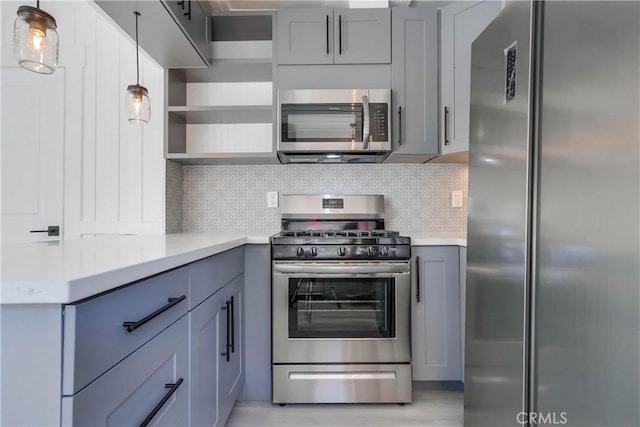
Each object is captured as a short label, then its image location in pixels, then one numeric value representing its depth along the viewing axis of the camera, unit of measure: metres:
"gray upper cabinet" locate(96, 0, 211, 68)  1.47
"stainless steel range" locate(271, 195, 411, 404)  1.69
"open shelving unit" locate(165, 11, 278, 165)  2.02
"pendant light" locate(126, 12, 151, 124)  1.55
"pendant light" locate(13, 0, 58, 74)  1.01
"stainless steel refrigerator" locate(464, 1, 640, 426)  0.67
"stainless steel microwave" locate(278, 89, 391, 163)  1.91
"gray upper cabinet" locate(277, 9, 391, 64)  1.96
